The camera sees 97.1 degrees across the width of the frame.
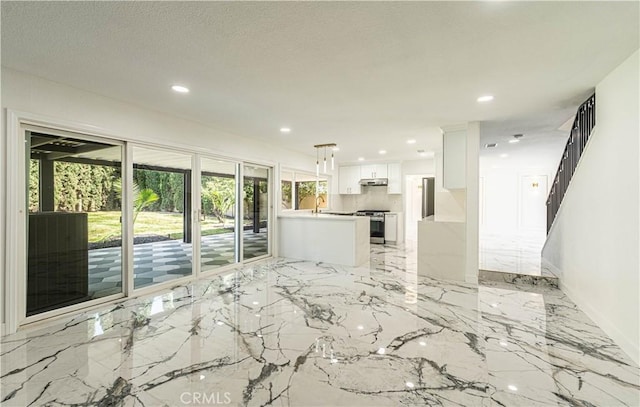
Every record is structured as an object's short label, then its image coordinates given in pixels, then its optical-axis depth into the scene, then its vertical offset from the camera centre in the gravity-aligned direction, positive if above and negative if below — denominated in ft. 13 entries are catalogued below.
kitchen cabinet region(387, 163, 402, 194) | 25.59 +2.33
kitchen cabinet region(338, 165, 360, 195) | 27.26 +2.29
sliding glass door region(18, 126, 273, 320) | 9.38 -0.58
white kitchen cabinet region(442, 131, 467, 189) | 13.73 +2.18
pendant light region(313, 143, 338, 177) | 18.28 +3.79
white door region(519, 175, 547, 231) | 28.84 +0.24
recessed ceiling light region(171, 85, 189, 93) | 9.48 +3.90
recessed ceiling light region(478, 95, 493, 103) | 10.26 +3.92
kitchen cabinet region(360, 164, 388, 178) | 26.20 +3.08
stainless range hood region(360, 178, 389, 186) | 25.97 +2.07
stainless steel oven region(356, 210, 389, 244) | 25.25 -2.03
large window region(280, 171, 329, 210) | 20.63 +1.04
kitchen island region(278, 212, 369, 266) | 17.03 -2.23
